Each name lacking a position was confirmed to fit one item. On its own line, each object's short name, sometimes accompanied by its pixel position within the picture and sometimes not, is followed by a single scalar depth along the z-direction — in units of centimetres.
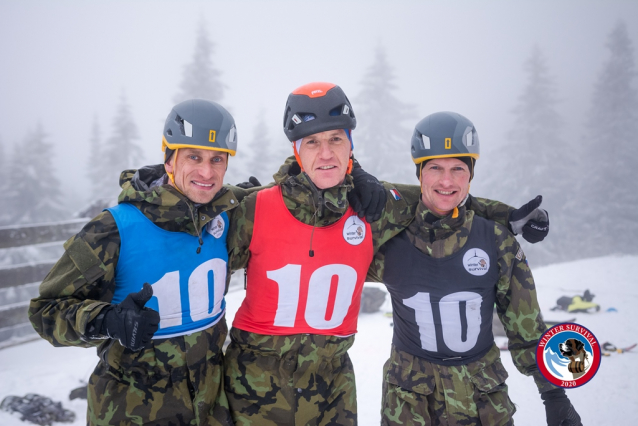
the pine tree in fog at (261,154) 2808
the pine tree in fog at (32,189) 2983
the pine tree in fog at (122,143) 2930
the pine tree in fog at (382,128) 2542
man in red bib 283
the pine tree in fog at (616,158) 2686
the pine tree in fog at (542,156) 2838
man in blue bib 232
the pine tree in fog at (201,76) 2380
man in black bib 293
